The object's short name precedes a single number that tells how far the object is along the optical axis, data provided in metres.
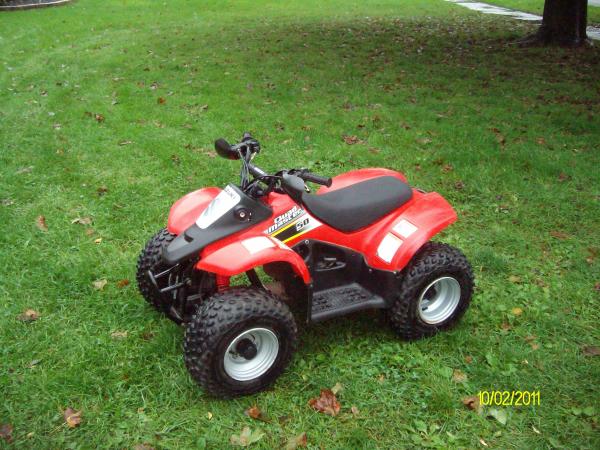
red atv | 2.78
